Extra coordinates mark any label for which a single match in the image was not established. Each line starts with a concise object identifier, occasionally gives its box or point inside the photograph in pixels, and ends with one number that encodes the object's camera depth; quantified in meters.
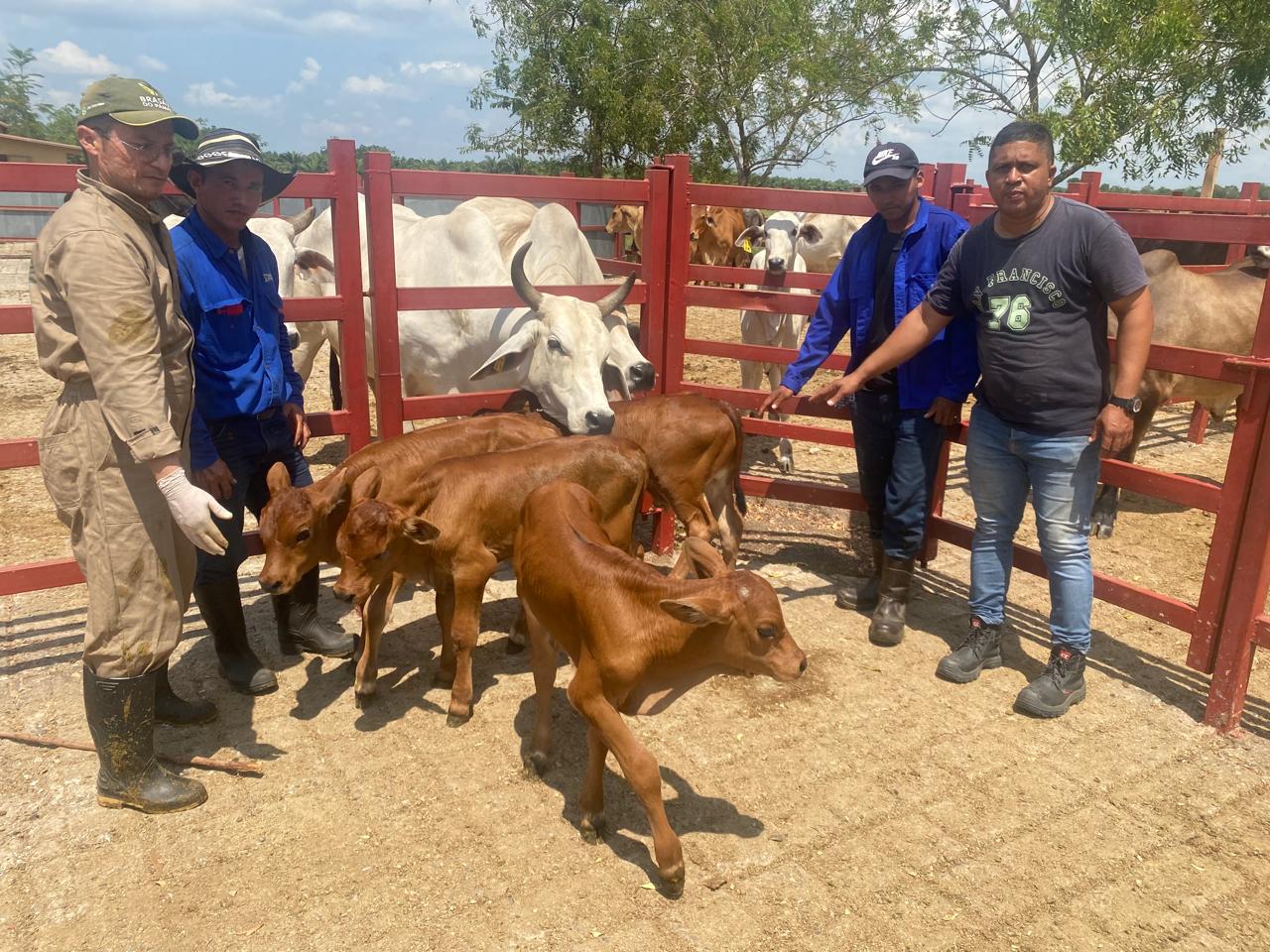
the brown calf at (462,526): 3.96
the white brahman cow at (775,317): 8.73
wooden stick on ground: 3.69
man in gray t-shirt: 3.85
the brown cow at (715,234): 17.50
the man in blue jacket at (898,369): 4.63
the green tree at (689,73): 21.36
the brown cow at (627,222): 16.64
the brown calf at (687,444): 5.18
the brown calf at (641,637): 2.99
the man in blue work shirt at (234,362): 3.79
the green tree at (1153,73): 15.95
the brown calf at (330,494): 3.76
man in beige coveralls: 2.96
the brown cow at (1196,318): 7.32
